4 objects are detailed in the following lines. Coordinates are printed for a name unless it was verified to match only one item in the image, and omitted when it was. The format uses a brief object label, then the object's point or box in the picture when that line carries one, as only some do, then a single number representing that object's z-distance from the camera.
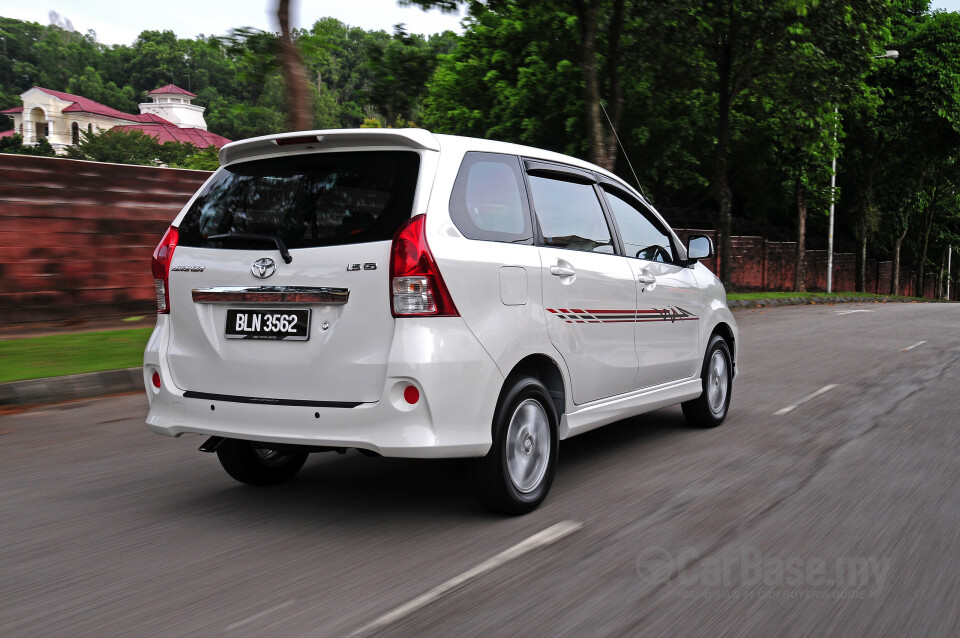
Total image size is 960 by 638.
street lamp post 30.48
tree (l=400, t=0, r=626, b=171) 17.94
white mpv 4.21
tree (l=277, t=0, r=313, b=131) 12.27
